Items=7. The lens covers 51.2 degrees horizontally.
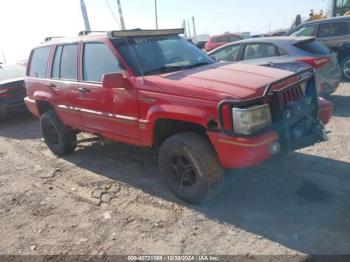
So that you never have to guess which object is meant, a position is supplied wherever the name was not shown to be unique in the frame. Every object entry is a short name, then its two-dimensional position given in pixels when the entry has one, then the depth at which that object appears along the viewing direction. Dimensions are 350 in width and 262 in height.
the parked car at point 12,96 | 8.89
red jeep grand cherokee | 3.55
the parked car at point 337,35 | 9.54
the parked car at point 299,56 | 7.16
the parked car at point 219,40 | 19.12
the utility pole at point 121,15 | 14.67
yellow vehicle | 14.60
